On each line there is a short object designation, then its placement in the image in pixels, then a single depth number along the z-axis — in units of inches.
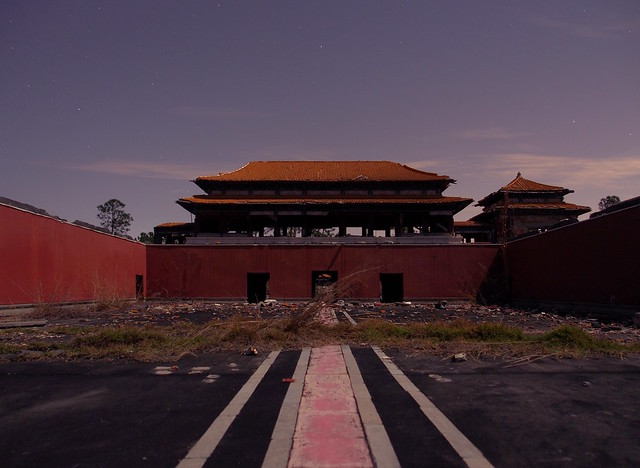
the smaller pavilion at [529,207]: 1291.8
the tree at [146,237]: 2180.9
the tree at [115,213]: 2517.2
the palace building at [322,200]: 1077.1
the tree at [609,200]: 2281.7
